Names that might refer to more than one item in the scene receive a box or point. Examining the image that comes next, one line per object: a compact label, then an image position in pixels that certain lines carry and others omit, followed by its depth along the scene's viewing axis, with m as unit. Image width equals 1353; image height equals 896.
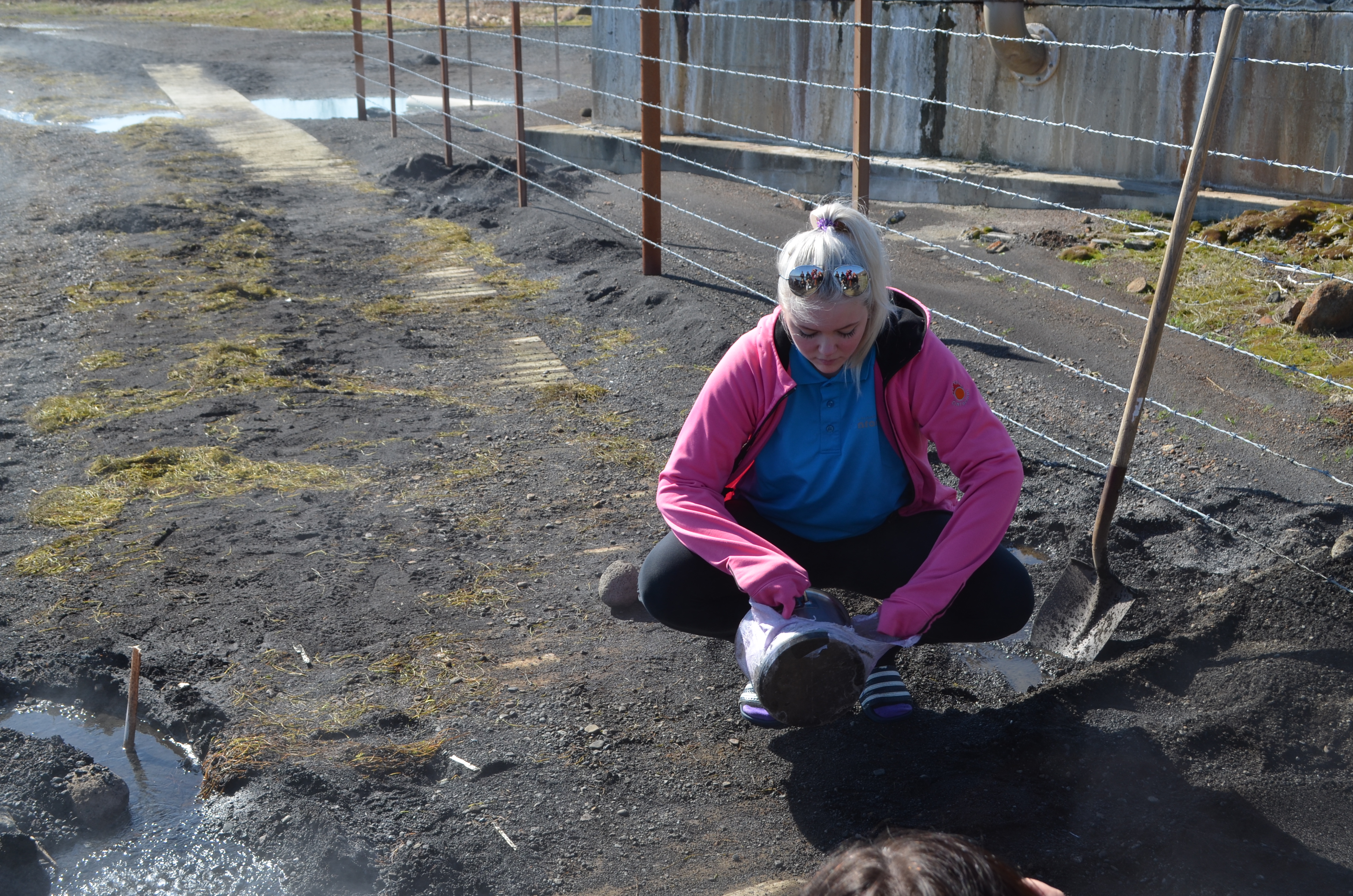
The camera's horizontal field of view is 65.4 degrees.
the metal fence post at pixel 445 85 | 9.89
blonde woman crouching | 2.46
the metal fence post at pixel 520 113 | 8.06
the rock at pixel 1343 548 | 3.03
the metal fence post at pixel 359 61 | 13.30
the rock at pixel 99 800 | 2.49
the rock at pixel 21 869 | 2.29
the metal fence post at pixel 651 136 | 6.41
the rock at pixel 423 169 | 10.52
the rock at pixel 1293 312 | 5.50
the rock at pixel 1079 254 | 7.15
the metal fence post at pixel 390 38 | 11.95
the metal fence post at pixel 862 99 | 5.22
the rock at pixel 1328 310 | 5.23
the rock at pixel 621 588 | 3.31
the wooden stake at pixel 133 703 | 2.75
